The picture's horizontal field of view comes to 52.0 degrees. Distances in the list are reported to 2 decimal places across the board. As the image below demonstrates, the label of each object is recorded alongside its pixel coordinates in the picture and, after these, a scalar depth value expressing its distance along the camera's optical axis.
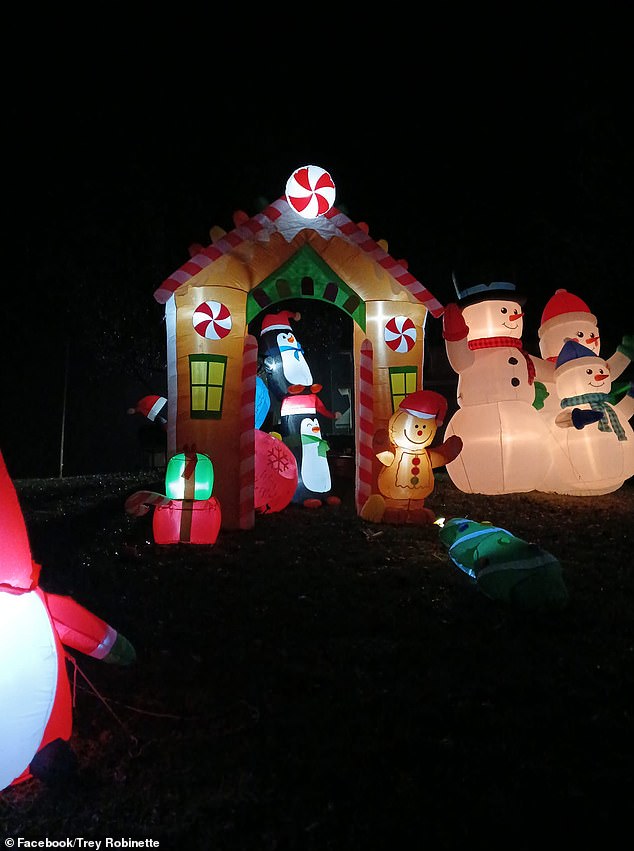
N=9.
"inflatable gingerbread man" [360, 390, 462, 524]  7.88
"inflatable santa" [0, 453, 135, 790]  2.35
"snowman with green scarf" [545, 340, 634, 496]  9.48
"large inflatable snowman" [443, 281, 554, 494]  9.51
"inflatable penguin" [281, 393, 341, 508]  9.83
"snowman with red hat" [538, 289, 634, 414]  10.20
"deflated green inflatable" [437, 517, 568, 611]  4.55
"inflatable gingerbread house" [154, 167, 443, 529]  8.02
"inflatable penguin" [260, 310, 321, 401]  10.38
